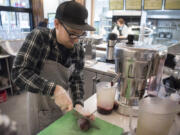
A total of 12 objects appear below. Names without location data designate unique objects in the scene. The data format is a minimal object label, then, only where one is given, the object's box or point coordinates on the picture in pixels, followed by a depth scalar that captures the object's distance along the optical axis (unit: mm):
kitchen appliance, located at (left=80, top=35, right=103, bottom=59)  2018
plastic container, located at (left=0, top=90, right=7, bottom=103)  2533
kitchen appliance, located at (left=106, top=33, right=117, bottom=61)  1776
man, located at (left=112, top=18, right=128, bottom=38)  2990
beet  688
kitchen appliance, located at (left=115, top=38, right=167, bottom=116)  762
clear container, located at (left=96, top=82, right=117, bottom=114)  851
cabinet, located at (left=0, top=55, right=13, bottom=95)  2626
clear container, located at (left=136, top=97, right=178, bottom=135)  589
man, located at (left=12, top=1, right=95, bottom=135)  840
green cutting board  677
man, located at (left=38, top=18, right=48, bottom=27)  3229
